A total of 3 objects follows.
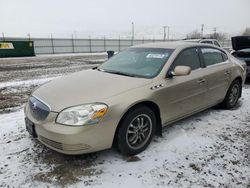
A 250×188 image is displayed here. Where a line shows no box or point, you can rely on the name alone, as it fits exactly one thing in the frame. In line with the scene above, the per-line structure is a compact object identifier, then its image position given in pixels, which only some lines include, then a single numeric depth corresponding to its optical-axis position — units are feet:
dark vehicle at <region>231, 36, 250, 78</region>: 25.58
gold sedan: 9.14
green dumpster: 65.77
